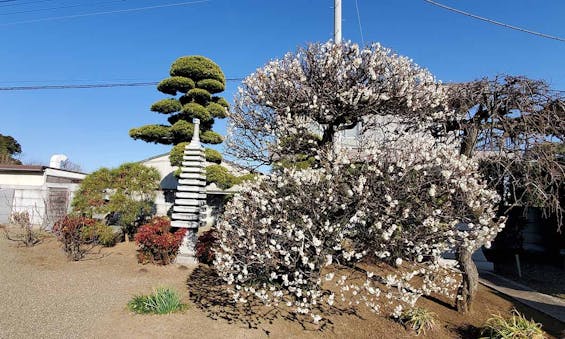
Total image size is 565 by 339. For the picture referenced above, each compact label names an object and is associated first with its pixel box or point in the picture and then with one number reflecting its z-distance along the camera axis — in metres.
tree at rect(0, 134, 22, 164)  24.20
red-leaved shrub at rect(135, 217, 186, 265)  7.91
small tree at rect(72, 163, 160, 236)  9.85
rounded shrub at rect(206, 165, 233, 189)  12.56
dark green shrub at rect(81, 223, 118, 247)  9.03
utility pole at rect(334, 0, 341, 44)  6.76
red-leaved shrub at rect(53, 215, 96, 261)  8.20
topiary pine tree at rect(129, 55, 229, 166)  13.09
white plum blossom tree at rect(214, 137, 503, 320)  3.74
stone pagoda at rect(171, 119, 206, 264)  8.68
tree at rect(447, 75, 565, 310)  4.76
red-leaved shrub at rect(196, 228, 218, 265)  7.99
